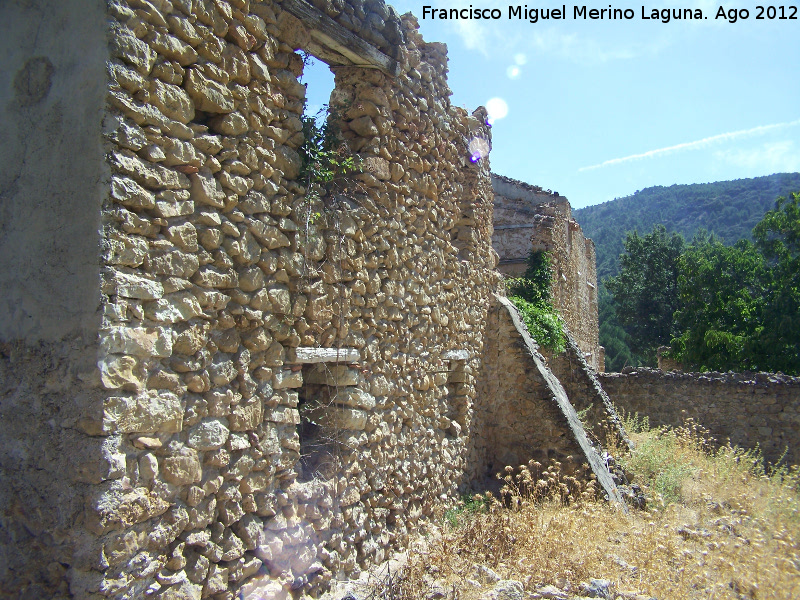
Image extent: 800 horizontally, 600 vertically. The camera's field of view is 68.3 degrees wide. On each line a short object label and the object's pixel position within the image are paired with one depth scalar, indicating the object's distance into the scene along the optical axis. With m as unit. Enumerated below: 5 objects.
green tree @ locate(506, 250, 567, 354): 8.53
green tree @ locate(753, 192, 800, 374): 16.95
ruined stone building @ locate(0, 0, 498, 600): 2.63
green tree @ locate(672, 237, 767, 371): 18.85
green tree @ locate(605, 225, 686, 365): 29.34
